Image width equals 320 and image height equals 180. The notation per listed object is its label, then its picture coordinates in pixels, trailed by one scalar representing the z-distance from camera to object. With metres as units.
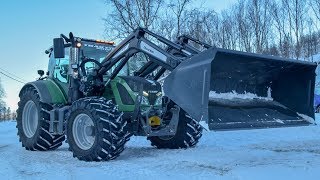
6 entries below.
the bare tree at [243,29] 25.51
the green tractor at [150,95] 4.09
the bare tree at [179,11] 16.65
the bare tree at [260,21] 24.80
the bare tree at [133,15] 15.37
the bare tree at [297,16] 24.40
